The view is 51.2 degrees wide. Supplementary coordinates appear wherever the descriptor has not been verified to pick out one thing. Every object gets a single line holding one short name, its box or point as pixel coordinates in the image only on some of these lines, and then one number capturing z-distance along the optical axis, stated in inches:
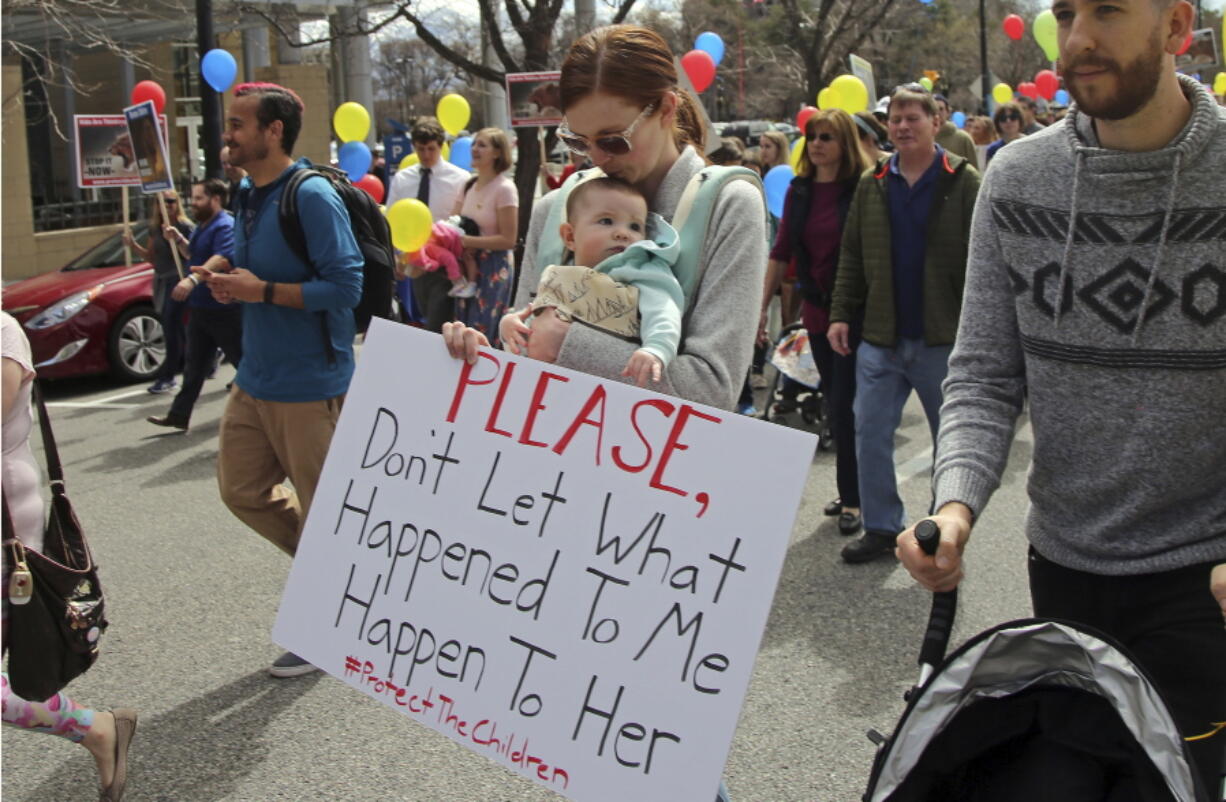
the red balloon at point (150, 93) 440.1
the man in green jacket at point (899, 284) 202.8
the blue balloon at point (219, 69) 474.0
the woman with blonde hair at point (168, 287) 387.2
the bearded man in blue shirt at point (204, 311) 327.9
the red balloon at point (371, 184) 430.6
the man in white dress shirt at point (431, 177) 339.9
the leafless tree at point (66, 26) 510.3
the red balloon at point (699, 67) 456.1
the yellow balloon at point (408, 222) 297.1
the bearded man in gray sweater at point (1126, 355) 79.3
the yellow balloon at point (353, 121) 424.5
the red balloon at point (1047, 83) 745.6
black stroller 68.1
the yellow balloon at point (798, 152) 253.2
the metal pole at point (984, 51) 1334.9
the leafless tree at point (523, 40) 477.7
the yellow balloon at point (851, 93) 390.0
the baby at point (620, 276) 94.7
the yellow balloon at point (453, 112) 451.8
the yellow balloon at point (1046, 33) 465.1
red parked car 410.3
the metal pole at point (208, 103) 528.7
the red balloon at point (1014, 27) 851.4
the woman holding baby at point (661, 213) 96.0
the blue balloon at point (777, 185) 336.2
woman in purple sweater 234.4
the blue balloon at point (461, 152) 467.8
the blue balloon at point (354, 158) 428.8
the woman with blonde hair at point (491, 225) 310.8
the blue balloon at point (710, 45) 528.7
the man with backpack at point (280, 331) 172.2
